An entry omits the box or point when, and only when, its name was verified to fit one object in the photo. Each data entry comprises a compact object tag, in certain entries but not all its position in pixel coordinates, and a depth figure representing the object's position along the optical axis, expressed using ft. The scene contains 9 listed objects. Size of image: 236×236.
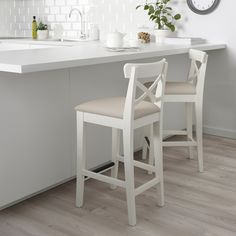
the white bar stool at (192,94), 9.50
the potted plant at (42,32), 16.05
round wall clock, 12.28
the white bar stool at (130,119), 6.81
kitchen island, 7.25
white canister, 14.97
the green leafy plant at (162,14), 12.71
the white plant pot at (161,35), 12.53
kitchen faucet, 15.62
